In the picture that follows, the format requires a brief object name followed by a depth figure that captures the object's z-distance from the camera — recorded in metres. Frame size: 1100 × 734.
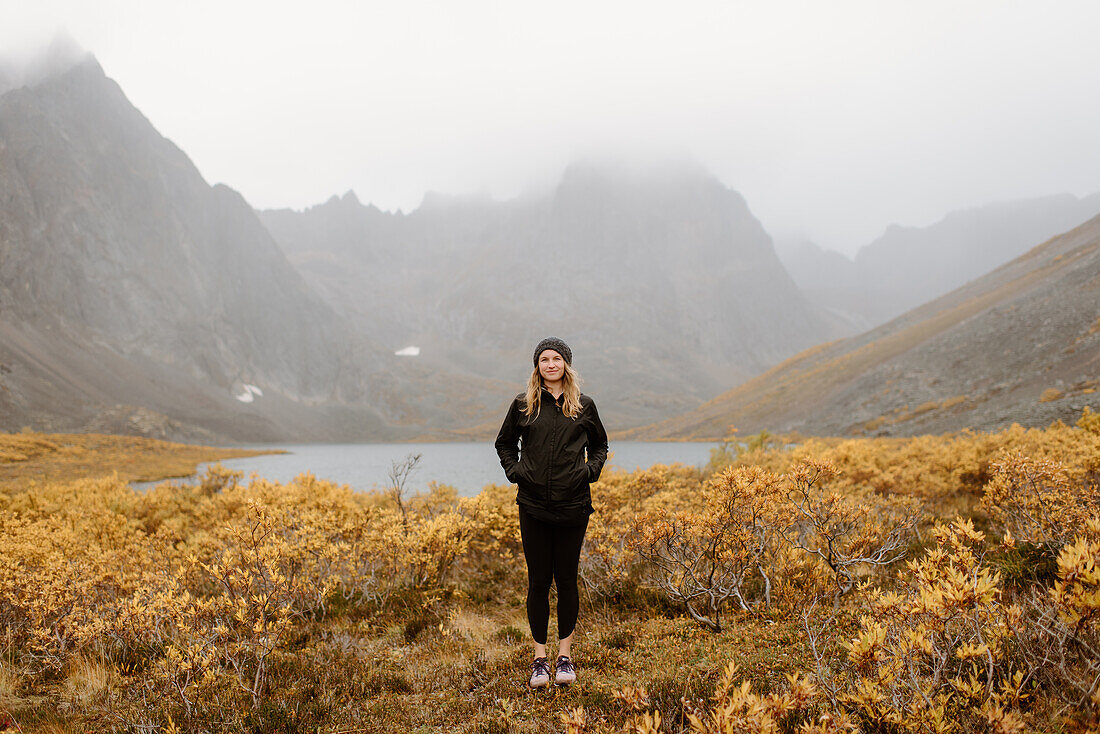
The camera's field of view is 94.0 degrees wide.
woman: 4.70
